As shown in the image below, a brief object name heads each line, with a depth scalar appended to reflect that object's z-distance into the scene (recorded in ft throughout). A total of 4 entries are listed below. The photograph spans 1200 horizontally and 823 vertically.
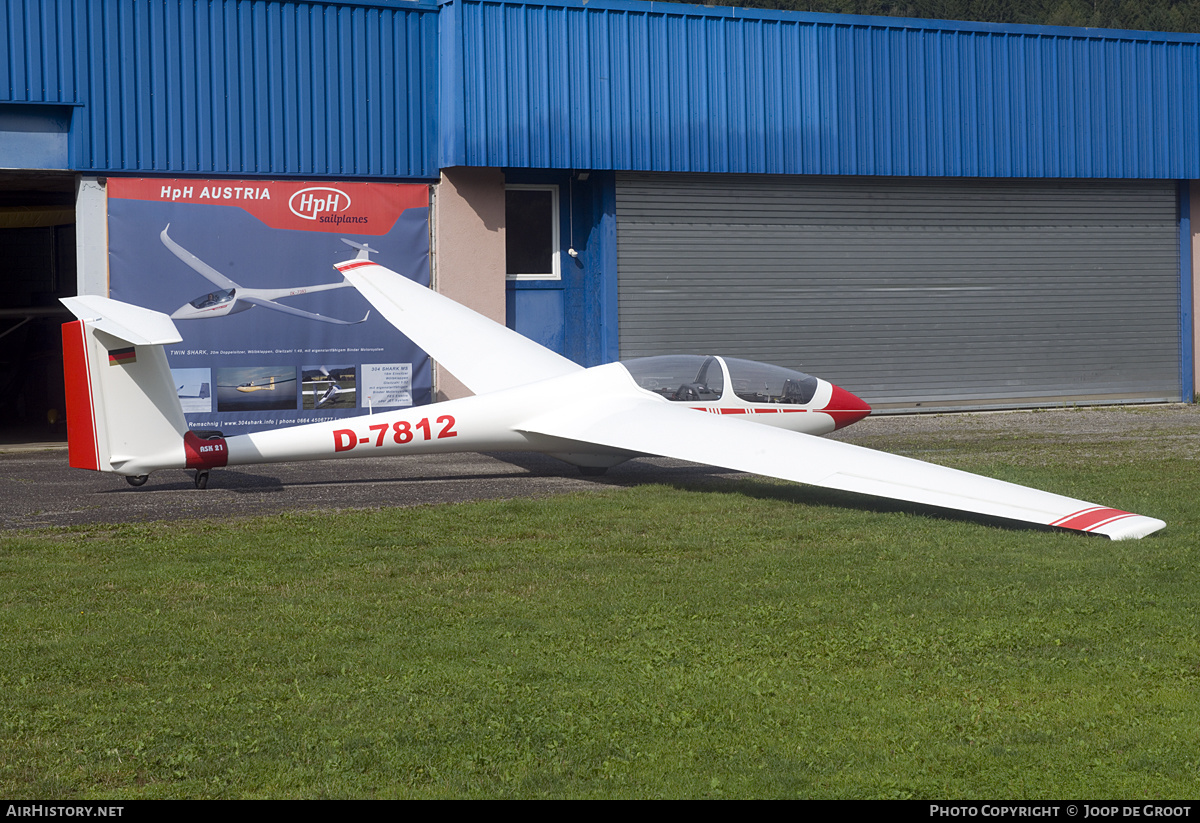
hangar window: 65.77
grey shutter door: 66.95
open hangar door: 67.89
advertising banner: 56.75
